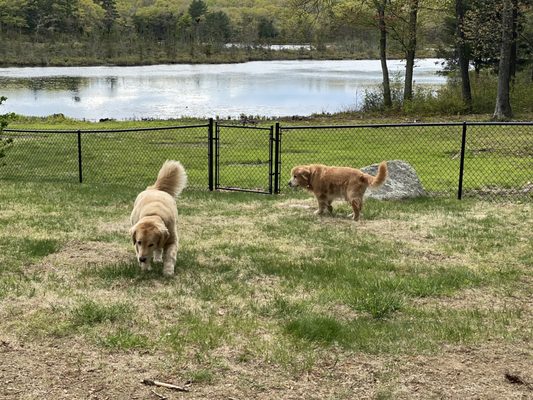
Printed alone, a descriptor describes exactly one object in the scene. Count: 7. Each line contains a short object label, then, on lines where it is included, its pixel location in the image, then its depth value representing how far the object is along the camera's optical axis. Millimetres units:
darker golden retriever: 9266
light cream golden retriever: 5930
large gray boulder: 11227
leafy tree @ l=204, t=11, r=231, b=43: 124812
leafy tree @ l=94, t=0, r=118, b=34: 138750
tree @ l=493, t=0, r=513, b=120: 24875
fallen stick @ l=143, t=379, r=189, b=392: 3792
